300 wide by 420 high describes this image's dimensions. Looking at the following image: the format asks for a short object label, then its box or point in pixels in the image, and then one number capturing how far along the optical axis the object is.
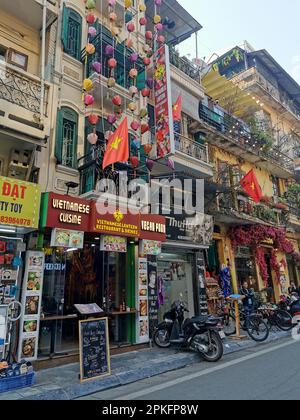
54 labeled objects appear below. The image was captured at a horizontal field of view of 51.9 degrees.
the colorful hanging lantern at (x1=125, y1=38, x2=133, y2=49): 11.38
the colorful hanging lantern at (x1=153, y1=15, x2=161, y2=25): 12.02
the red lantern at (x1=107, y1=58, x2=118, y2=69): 10.11
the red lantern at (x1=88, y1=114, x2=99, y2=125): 9.35
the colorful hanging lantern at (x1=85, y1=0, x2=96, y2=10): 10.10
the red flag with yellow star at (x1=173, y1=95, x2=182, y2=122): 11.56
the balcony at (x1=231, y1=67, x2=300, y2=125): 20.69
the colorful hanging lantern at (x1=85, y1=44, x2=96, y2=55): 9.60
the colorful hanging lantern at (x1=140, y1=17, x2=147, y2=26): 12.32
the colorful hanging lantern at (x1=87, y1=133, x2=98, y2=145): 8.92
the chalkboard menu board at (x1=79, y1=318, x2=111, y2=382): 6.00
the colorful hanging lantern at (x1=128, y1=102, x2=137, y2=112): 10.77
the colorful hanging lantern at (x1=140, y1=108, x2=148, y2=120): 11.07
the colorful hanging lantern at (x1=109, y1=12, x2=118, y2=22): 10.85
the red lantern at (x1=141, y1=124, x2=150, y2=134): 10.99
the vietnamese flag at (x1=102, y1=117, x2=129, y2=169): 8.46
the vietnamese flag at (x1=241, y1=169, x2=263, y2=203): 14.74
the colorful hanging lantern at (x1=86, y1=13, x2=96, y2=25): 10.06
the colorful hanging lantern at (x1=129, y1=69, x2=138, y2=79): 10.84
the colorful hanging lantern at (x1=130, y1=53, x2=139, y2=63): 11.07
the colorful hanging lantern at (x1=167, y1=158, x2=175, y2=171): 11.49
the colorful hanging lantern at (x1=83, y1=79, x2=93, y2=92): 9.40
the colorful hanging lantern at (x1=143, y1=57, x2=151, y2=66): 11.61
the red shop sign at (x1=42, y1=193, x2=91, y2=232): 7.24
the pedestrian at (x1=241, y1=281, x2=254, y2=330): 11.37
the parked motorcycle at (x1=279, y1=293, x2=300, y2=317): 12.14
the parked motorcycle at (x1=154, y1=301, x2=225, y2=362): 7.55
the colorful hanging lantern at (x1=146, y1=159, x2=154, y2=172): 10.58
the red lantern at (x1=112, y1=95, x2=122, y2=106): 10.02
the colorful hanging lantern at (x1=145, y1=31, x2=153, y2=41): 12.54
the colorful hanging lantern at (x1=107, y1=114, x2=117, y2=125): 10.15
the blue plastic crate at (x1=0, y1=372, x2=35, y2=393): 5.37
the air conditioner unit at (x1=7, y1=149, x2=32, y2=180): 8.30
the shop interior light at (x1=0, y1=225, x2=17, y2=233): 7.18
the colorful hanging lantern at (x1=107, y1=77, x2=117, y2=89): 10.03
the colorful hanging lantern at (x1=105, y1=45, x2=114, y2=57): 10.26
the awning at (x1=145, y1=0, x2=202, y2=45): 14.76
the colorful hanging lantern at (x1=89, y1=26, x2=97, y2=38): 10.19
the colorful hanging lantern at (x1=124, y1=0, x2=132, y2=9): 11.17
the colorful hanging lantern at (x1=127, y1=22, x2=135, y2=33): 11.51
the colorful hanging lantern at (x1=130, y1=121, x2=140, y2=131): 10.76
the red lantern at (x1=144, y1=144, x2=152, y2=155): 10.44
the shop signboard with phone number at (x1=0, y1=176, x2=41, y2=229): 6.57
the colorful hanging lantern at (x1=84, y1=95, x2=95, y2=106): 9.47
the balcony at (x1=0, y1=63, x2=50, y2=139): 7.44
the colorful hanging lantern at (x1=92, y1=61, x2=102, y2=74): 9.69
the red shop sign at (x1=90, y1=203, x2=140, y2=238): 8.02
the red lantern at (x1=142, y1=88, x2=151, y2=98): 11.21
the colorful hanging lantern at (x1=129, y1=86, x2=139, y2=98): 11.04
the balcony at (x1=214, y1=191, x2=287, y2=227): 14.75
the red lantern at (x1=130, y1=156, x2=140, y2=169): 9.98
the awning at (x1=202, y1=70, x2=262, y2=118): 18.25
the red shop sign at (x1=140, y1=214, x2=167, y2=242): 9.27
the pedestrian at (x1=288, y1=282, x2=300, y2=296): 15.89
